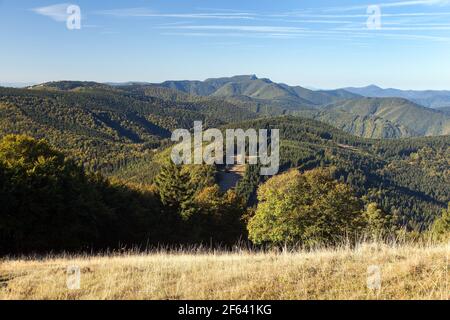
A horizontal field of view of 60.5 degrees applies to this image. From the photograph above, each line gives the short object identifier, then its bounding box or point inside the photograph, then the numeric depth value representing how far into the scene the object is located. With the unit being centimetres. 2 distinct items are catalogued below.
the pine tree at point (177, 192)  6150
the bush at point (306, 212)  4025
